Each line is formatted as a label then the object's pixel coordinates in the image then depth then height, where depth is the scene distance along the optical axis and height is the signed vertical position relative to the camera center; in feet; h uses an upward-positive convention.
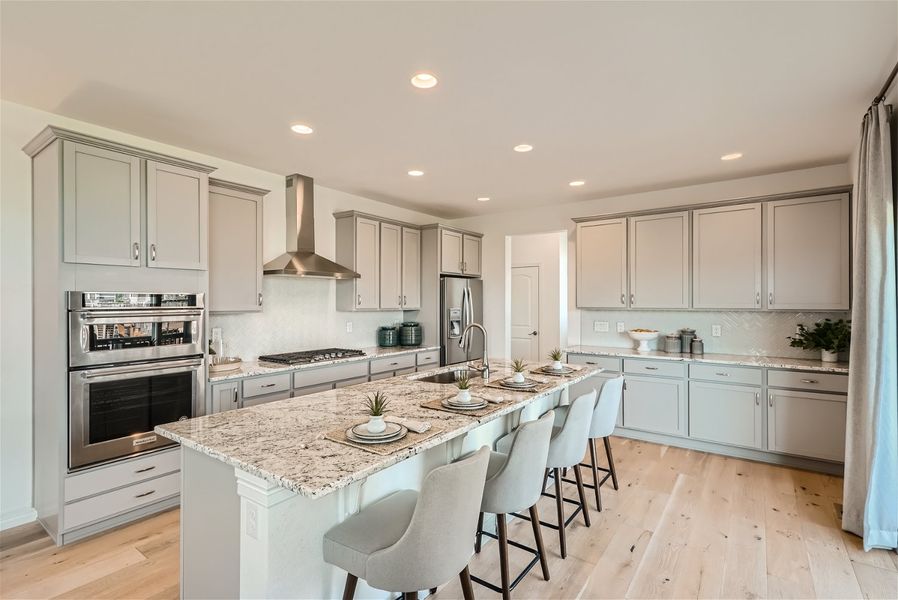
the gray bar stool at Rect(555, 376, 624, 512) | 9.40 -2.55
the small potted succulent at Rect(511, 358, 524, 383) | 8.66 -1.56
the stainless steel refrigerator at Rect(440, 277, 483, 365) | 17.70 -0.73
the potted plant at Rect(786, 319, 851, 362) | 12.17 -1.14
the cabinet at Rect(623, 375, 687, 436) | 13.80 -3.45
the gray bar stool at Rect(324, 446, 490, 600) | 4.48 -2.71
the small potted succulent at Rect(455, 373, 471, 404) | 6.99 -1.54
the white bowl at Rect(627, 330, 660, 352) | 15.29 -1.38
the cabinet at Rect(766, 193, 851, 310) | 12.24 +1.29
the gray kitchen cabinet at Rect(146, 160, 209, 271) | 9.53 +1.80
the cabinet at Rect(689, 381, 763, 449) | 12.65 -3.44
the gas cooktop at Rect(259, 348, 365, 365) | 12.25 -1.76
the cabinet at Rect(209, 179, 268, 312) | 11.43 +1.33
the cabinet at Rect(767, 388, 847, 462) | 11.55 -3.40
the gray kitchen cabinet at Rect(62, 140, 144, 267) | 8.41 +1.81
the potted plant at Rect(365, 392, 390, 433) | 5.37 -1.52
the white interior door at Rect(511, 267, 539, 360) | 24.47 -0.88
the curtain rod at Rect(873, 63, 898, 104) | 7.40 +3.80
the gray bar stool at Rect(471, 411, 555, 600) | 6.23 -2.62
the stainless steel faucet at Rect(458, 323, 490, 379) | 9.57 -1.56
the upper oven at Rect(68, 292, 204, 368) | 8.48 -0.64
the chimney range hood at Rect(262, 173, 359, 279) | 13.62 +2.19
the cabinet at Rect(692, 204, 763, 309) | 13.46 +1.28
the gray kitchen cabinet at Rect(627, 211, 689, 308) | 14.62 +1.28
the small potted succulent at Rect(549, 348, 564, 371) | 10.28 -1.49
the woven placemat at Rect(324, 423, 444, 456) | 5.01 -1.74
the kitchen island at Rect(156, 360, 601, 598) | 4.65 -2.33
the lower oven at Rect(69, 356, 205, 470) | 8.52 -2.26
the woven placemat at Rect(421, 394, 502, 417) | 6.67 -1.76
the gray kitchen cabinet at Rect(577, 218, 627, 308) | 15.72 +1.23
